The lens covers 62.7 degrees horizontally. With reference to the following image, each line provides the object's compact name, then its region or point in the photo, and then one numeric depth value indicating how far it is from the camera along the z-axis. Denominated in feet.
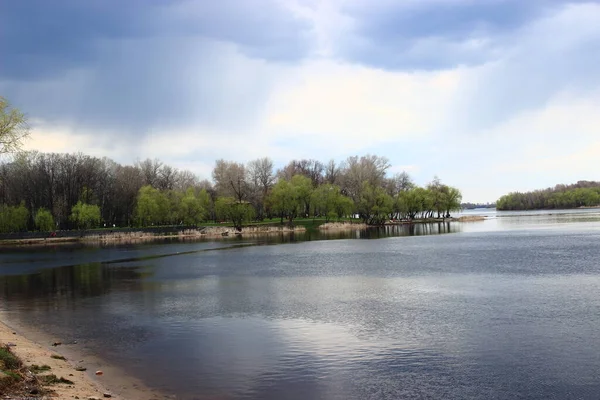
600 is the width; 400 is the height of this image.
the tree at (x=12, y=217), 310.86
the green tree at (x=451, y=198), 462.76
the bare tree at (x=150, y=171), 410.72
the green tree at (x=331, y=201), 370.53
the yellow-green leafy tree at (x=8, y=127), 79.82
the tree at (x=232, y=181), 401.70
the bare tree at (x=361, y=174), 392.06
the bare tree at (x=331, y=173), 458.01
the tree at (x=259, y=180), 414.62
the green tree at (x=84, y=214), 317.42
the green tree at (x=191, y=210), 350.64
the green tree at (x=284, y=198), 350.84
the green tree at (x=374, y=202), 368.27
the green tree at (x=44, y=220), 318.04
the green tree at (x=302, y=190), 360.89
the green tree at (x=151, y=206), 333.62
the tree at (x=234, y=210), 349.41
